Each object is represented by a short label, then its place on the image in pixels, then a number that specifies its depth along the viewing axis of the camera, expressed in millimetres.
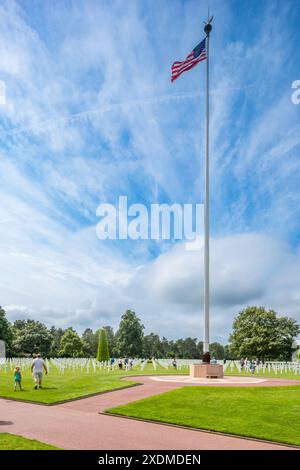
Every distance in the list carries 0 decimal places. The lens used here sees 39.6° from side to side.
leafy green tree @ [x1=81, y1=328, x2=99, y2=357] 86519
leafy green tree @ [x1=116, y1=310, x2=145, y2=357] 78375
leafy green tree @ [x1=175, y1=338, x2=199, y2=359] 100162
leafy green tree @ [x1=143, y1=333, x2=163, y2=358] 105000
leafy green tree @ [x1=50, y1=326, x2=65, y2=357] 85750
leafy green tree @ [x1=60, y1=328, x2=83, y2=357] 77438
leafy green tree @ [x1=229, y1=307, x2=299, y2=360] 63031
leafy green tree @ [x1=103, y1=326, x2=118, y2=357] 82500
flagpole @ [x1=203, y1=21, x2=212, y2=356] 27484
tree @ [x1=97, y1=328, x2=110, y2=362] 56681
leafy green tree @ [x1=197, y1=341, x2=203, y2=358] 118788
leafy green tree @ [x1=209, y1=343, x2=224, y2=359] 122212
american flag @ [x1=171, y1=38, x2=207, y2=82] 27502
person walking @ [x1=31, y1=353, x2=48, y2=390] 21016
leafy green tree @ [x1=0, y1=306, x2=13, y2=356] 70062
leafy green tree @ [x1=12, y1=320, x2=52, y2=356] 80438
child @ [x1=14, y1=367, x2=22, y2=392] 20453
